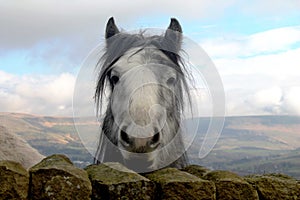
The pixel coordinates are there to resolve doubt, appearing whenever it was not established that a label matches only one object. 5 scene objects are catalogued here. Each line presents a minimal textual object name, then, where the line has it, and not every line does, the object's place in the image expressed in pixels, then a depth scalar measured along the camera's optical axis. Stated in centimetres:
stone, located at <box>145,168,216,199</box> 371
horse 421
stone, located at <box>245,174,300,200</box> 411
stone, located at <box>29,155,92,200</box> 341
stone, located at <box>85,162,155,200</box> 359
